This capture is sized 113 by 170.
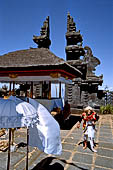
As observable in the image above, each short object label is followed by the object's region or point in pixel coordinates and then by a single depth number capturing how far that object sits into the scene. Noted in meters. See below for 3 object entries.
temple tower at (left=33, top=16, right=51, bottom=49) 16.62
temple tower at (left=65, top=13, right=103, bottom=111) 13.27
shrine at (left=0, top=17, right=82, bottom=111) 7.27
